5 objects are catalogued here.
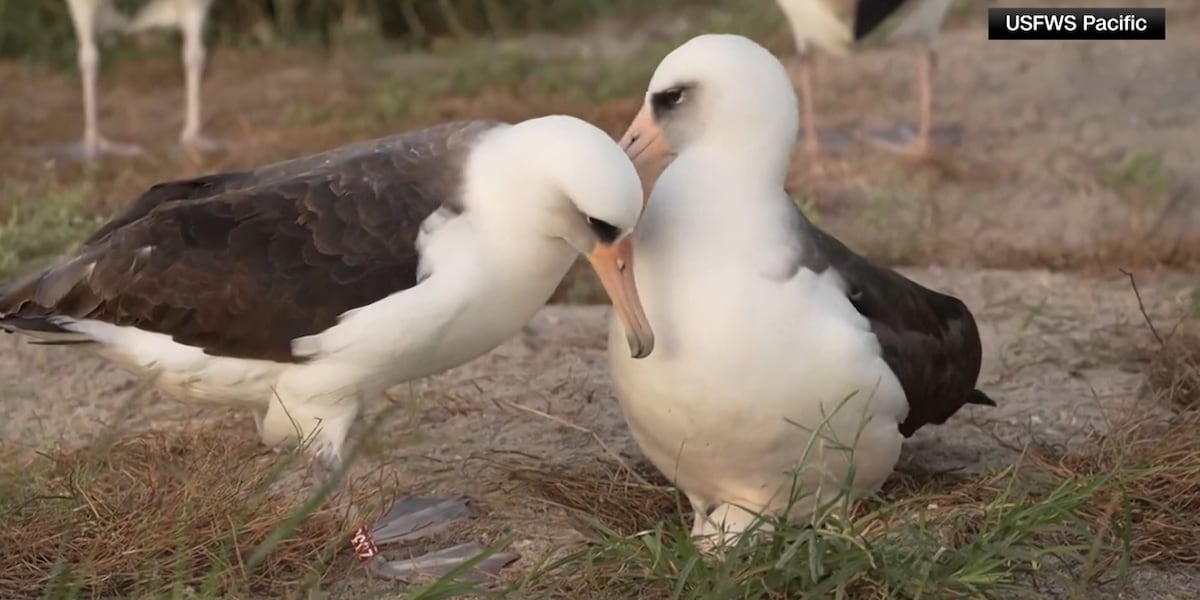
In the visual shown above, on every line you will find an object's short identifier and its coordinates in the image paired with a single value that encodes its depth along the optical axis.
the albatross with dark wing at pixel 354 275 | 3.41
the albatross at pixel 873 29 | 7.51
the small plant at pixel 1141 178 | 6.55
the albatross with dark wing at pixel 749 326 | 3.30
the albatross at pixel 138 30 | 8.15
